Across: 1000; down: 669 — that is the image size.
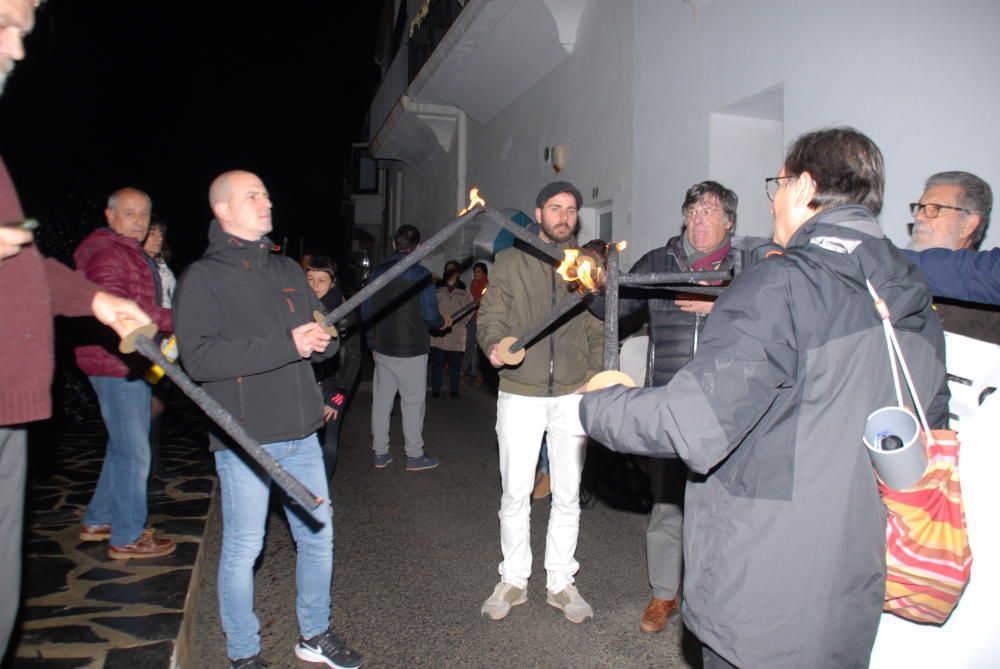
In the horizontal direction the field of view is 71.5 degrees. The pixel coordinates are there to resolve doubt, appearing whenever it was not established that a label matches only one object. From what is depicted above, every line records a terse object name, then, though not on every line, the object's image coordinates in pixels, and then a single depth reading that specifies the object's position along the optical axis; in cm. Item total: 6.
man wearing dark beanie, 375
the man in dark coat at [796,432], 171
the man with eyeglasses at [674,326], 363
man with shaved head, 276
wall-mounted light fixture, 1050
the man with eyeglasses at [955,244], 279
